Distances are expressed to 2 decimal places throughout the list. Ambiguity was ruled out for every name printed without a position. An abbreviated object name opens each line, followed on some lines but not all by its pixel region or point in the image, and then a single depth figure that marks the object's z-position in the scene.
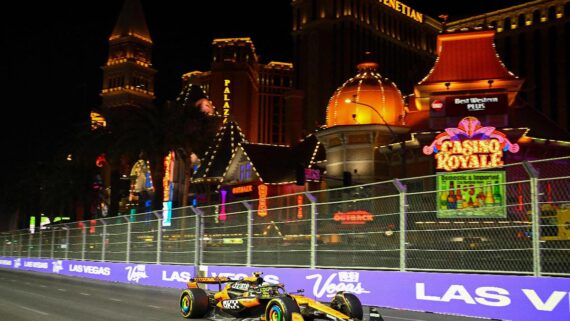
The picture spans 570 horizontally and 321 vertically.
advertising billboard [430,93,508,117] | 39.66
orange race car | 9.45
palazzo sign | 88.53
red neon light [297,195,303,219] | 15.55
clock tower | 150.50
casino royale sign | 37.94
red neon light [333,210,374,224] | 14.14
